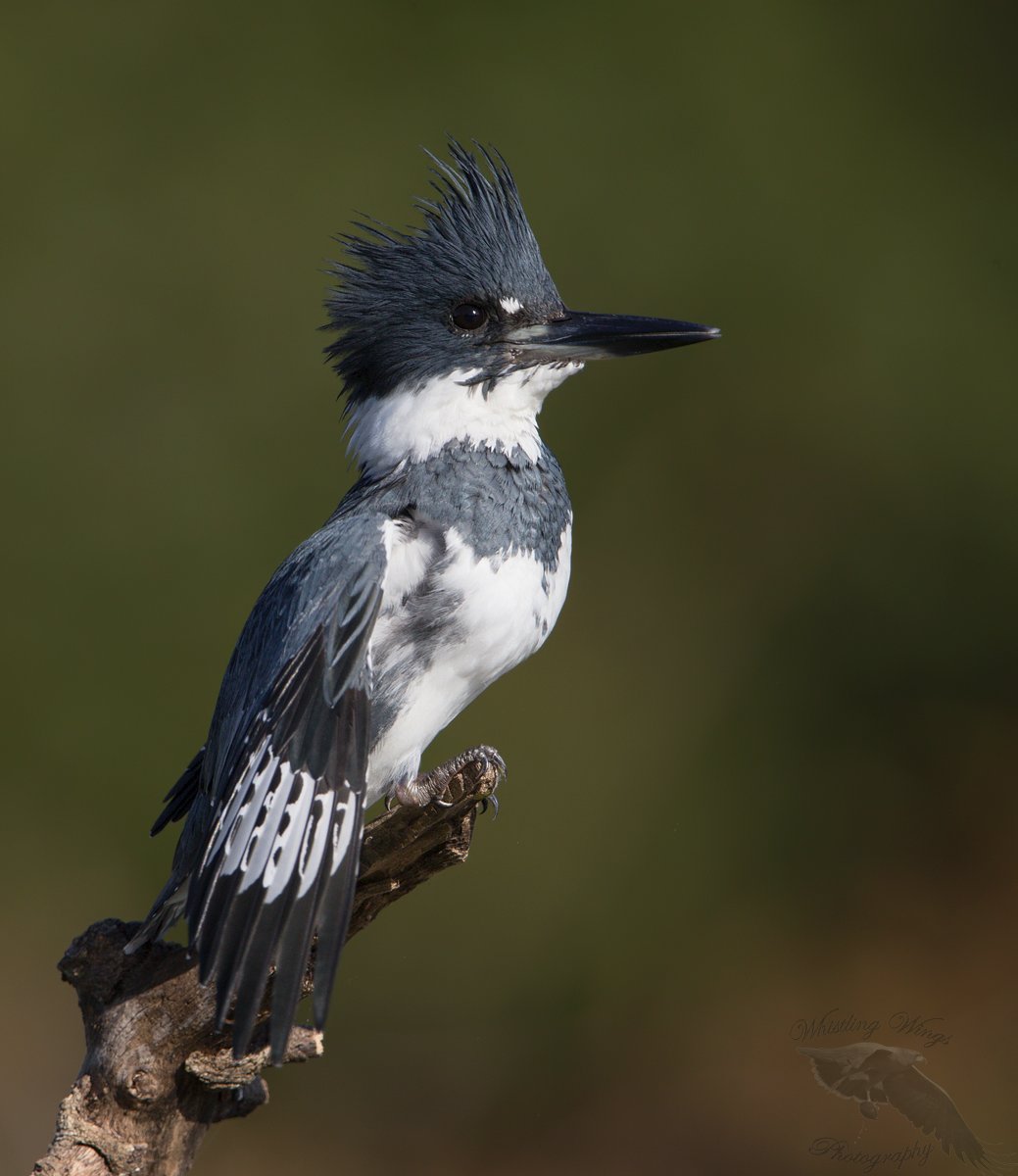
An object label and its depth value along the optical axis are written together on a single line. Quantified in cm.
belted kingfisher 672
